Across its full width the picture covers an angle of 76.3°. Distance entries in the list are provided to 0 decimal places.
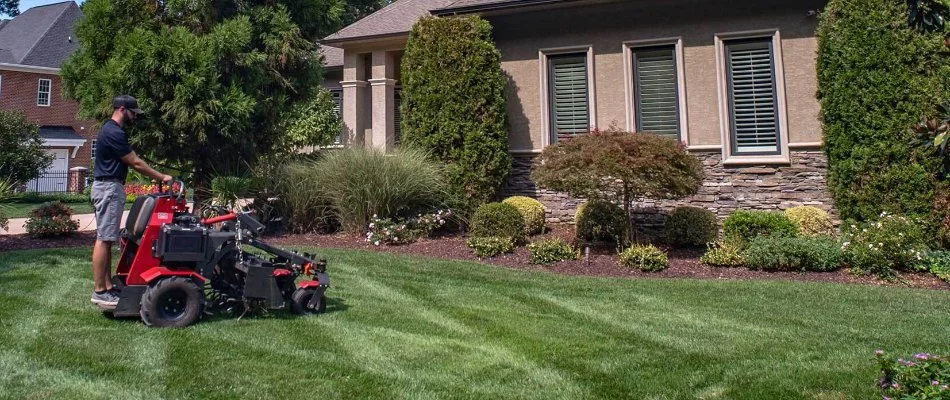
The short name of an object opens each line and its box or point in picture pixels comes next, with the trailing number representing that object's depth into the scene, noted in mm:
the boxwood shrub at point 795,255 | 7965
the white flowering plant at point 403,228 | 9984
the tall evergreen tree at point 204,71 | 10000
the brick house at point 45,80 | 28016
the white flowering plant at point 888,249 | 7734
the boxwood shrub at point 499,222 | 9594
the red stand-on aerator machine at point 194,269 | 4586
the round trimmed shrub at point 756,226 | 8812
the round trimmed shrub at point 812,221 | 9289
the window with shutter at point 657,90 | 11281
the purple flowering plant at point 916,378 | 2815
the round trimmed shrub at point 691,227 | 9484
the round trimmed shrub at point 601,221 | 9477
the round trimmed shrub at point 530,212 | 10570
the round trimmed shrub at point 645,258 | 8203
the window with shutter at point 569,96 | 11844
